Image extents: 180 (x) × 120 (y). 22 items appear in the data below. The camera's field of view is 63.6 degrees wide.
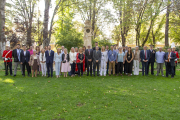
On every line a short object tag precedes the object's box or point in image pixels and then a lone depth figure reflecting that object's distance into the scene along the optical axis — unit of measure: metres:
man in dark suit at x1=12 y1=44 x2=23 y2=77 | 9.88
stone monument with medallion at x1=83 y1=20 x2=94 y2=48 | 15.84
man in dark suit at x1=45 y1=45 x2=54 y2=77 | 9.58
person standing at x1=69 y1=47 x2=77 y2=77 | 9.86
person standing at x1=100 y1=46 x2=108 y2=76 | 10.18
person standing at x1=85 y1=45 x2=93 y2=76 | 9.92
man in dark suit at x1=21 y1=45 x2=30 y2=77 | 9.88
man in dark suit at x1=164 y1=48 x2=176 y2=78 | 9.47
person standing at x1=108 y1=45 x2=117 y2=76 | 10.17
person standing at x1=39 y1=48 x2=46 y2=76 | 9.71
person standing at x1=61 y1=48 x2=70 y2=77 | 9.76
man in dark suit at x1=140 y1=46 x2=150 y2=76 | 10.19
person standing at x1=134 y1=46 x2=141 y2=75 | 10.30
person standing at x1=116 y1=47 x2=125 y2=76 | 10.18
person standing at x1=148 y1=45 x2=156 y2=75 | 10.30
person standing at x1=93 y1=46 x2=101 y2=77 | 9.89
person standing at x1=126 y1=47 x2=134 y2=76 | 10.12
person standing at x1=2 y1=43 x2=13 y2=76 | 10.00
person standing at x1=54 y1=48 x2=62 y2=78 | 9.69
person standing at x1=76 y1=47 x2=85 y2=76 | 9.84
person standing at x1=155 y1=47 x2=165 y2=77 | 10.05
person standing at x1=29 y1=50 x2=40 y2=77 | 9.88
